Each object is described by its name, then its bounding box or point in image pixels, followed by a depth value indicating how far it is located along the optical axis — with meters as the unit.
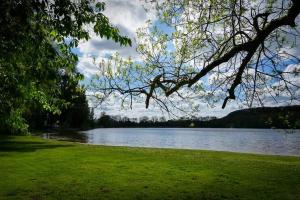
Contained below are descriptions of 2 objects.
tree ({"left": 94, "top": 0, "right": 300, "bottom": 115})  5.56
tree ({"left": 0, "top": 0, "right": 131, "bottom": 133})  3.32
